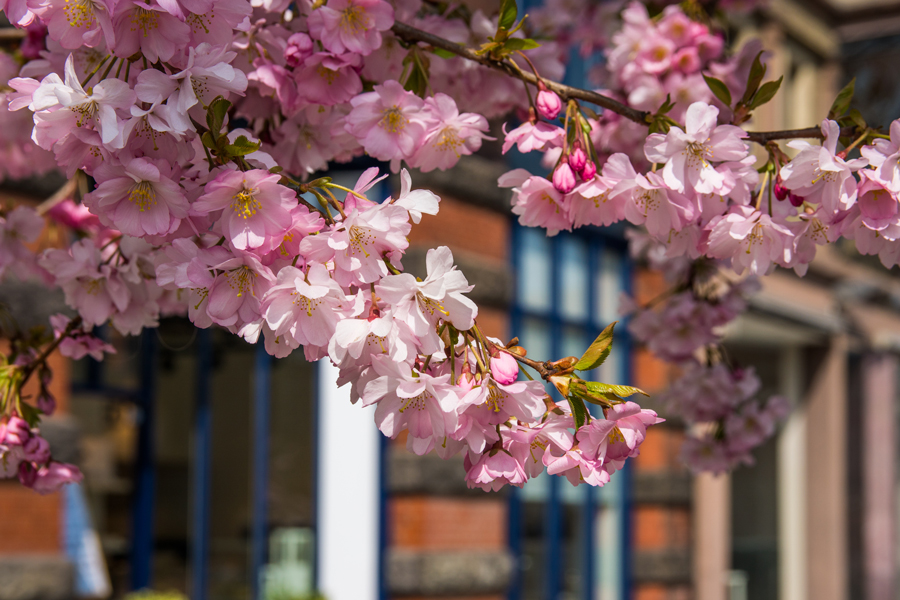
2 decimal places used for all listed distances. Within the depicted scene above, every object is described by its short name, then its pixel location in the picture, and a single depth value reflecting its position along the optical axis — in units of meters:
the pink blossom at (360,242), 0.88
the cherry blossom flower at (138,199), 0.89
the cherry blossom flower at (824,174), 0.93
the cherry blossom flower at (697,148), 0.94
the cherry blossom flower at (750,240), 0.95
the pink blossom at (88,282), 1.02
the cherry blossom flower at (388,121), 0.98
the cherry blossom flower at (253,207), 0.88
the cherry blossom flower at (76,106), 0.87
